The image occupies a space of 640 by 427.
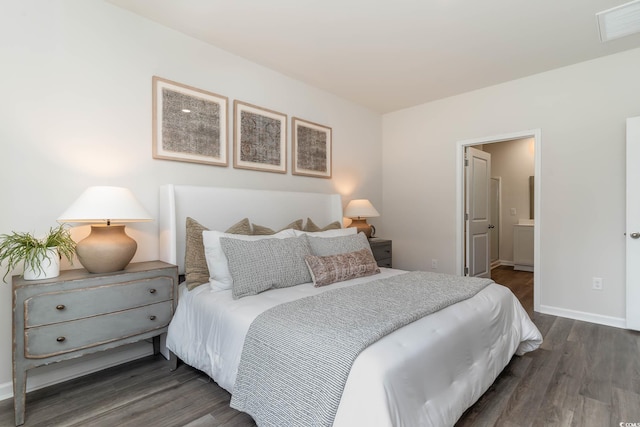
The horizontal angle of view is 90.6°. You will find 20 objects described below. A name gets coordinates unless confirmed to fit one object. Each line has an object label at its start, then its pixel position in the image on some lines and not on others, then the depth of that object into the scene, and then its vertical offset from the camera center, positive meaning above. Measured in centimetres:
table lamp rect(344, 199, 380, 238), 395 +0
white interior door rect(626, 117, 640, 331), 288 -11
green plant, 173 -20
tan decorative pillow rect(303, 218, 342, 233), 328 -16
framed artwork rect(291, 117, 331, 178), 360 +75
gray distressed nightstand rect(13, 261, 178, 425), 166 -59
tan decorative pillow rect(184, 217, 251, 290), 232 -34
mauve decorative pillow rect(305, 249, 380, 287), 235 -43
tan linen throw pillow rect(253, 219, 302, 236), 282 -16
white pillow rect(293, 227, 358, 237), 280 -19
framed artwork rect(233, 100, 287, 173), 305 +75
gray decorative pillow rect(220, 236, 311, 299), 208 -37
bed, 121 -65
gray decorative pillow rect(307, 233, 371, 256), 263 -28
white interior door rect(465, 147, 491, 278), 420 -1
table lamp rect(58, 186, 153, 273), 190 -4
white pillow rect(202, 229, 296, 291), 220 -34
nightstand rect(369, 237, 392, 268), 377 -48
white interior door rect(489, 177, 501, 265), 611 -11
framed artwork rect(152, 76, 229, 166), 256 +76
